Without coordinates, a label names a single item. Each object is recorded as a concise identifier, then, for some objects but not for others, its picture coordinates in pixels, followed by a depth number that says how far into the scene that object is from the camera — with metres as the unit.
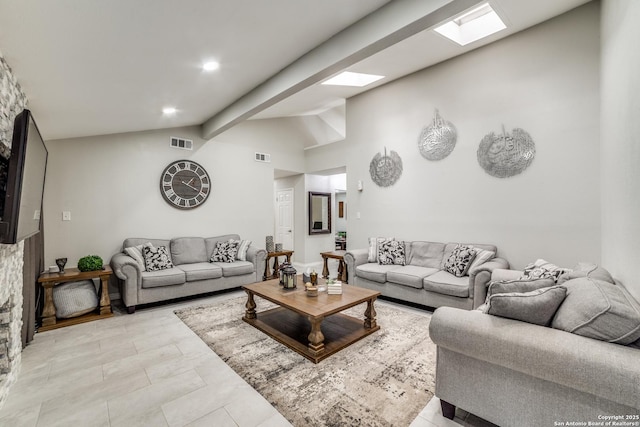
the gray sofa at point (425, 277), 3.15
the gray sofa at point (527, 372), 1.20
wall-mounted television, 1.50
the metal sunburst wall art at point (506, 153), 3.49
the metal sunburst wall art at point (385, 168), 4.79
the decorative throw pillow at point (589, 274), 2.06
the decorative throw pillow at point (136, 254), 3.77
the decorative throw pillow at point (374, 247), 4.49
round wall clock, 4.70
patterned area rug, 1.77
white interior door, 7.16
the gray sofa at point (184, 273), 3.49
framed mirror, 6.90
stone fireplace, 1.90
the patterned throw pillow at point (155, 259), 3.90
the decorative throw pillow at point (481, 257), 3.42
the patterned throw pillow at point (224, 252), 4.60
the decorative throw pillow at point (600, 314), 1.28
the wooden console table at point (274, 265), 5.00
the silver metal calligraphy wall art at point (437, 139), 4.16
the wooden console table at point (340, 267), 4.74
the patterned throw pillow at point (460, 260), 3.52
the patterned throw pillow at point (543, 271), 2.49
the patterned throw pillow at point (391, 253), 4.29
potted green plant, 3.47
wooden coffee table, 2.46
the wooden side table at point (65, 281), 3.08
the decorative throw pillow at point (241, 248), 4.69
